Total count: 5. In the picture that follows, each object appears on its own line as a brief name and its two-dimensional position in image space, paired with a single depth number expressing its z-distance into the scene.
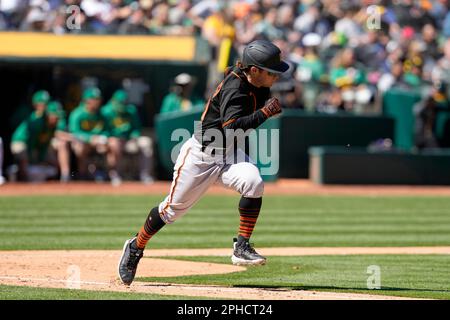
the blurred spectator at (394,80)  19.62
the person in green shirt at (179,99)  18.33
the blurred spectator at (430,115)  18.91
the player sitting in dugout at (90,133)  17.88
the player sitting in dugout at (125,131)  18.09
